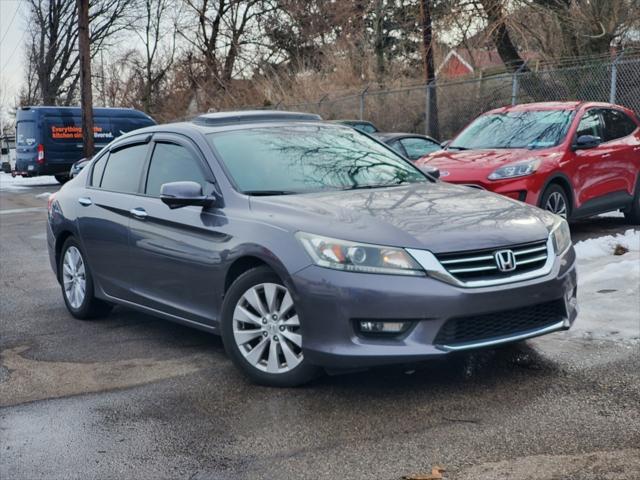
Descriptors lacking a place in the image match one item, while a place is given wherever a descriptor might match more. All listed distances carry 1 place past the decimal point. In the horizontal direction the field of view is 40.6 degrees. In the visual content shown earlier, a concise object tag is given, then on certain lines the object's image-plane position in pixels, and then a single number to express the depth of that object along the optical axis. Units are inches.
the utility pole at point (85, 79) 1029.2
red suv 359.9
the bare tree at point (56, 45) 2197.3
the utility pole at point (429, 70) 798.5
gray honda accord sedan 172.1
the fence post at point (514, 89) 668.7
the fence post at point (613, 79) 581.9
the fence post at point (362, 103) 898.0
